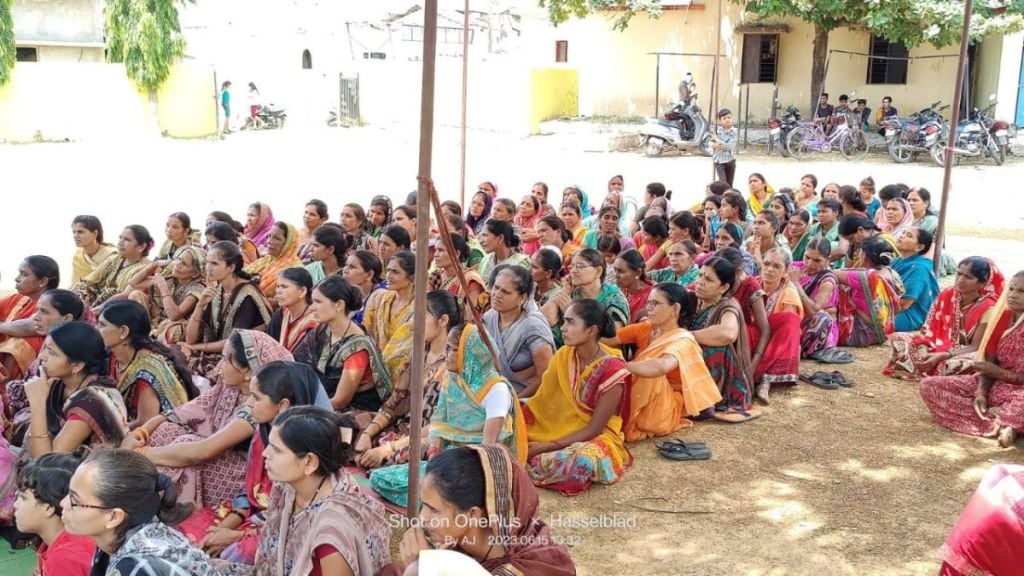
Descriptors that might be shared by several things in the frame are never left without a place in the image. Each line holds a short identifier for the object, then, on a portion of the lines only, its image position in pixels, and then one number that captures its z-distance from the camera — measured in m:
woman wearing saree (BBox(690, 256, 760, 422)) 5.00
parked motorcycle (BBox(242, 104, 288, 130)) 27.31
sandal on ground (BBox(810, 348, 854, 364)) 6.20
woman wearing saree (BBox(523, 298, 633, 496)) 4.20
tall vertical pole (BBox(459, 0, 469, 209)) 7.04
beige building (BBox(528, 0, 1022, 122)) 19.59
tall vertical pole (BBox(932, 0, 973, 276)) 6.59
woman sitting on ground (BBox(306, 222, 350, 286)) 6.11
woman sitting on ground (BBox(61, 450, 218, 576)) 2.47
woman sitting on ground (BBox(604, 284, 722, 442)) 4.71
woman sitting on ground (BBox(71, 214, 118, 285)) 6.29
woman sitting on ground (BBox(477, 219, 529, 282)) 6.24
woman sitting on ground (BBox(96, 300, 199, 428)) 3.97
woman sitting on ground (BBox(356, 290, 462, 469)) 4.19
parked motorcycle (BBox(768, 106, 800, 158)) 18.80
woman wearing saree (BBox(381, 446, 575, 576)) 2.50
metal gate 28.28
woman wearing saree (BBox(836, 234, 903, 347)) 6.38
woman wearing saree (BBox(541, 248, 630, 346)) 5.18
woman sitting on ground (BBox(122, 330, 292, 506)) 3.51
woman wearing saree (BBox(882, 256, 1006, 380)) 5.33
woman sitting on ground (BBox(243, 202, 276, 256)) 7.40
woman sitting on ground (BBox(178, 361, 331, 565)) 3.22
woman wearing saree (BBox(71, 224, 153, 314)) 6.15
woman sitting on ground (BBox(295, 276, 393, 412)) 4.36
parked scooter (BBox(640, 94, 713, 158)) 19.06
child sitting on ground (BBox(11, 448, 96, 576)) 2.63
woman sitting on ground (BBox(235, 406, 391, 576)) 2.61
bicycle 18.33
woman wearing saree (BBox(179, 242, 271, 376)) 5.27
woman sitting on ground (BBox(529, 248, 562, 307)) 5.51
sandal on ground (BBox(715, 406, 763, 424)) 5.12
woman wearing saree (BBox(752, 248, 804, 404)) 5.52
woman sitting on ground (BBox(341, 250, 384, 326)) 5.46
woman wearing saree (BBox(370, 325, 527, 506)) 3.88
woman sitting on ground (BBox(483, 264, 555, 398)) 4.57
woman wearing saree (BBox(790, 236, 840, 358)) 6.12
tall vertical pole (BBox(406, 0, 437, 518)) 2.96
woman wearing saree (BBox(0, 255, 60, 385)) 4.84
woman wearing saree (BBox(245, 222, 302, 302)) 6.38
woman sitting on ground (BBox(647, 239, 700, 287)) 5.77
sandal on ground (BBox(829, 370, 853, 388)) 5.75
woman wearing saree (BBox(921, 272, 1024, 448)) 4.72
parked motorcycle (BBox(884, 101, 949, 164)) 16.88
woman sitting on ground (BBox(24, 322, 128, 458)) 3.46
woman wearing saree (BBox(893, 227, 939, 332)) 6.60
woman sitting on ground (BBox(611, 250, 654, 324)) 5.55
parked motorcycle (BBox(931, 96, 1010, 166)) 16.34
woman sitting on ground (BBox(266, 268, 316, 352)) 4.73
